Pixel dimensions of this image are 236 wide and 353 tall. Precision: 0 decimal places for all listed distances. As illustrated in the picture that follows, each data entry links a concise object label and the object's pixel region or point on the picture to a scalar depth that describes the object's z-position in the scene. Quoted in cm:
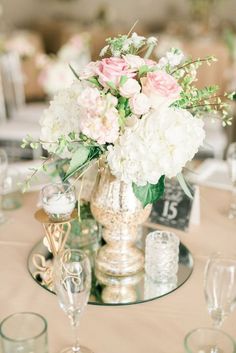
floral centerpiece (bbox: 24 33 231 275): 119
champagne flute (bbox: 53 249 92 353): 111
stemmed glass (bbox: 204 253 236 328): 111
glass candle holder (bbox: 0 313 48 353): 102
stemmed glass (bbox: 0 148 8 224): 175
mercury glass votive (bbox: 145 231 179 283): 140
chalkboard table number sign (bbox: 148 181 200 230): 166
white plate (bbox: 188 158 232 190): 202
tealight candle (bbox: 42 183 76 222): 138
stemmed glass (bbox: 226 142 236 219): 179
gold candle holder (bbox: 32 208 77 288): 140
